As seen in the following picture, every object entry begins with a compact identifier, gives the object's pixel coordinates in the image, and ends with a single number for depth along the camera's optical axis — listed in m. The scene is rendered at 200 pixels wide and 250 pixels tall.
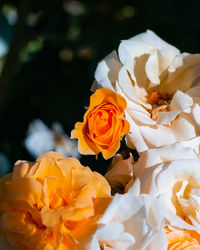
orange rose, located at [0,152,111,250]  0.54
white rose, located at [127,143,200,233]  0.57
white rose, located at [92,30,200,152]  0.61
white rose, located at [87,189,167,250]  0.53
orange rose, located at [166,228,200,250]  0.57
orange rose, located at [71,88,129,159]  0.59
